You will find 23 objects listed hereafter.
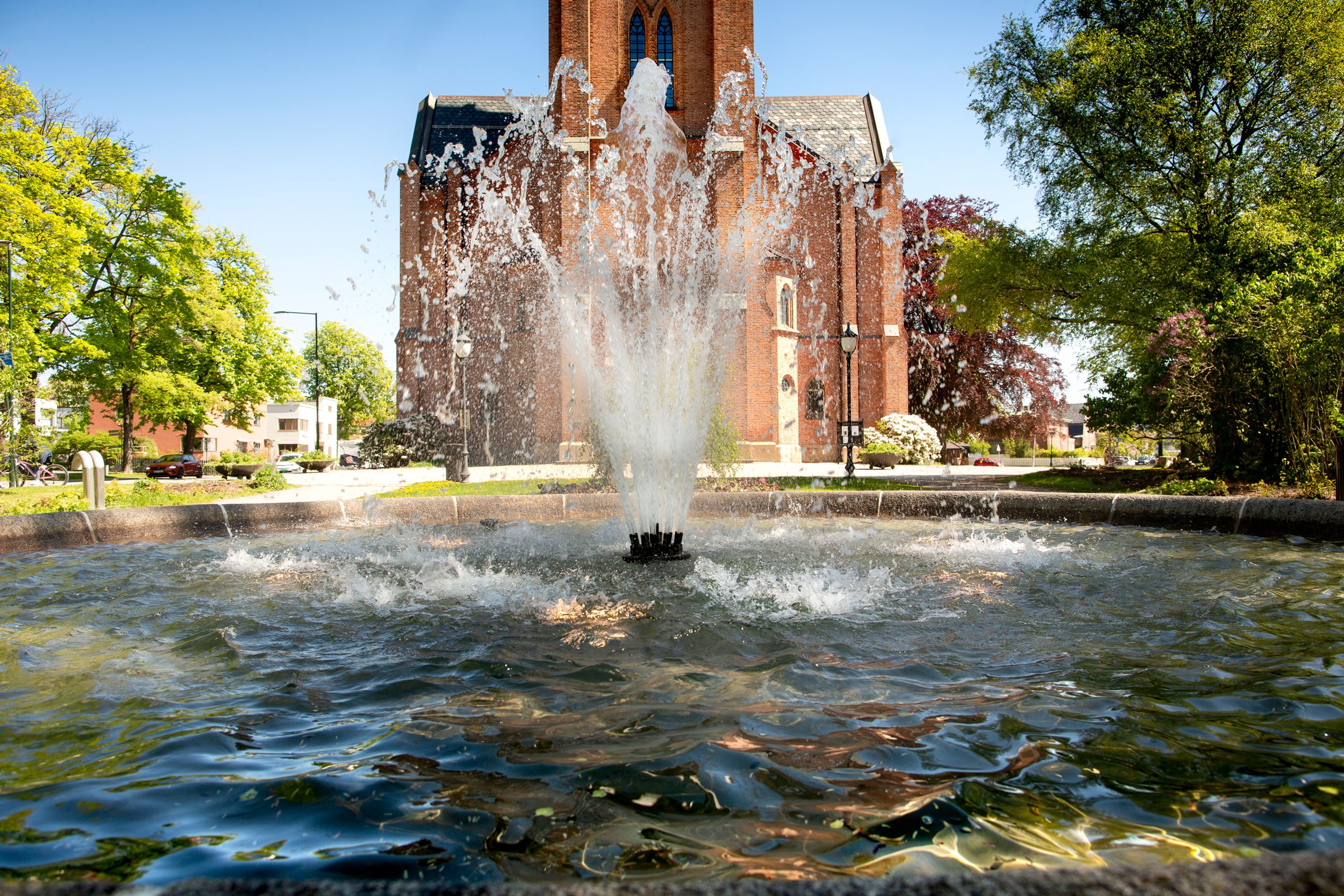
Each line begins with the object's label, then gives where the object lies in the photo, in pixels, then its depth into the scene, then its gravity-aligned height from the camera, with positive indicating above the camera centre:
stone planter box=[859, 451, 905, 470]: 25.23 -0.69
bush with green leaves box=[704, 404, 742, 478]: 14.13 -0.13
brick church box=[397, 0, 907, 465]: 26.95 +7.10
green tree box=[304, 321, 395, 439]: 70.12 +6.97
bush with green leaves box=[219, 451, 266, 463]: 34.11 -0.48
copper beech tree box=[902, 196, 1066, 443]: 37.56 +3.49
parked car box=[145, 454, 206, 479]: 30.64 -0.81
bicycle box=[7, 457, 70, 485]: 22.05 -0.71
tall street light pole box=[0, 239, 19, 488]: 20.53 +4.85
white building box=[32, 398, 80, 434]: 29.92 +1.54
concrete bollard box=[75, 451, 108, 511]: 10.67 -0.41
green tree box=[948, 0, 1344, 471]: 14.96 +6.44
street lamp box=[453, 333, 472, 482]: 17.86 +2.30
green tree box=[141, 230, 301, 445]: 32.41 +4.37
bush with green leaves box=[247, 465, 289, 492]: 17.27 -0.78
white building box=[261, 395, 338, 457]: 78.62 +2.21
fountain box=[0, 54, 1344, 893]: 2.13 -1.15
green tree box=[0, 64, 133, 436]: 25.89 +8.20
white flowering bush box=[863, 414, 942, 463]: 28.05 +0.01
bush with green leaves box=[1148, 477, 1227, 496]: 11.41 -0.82
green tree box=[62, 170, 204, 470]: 30.84 +6.68
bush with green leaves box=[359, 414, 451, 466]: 29.58 +0.16
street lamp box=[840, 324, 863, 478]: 16.88 +2.08
